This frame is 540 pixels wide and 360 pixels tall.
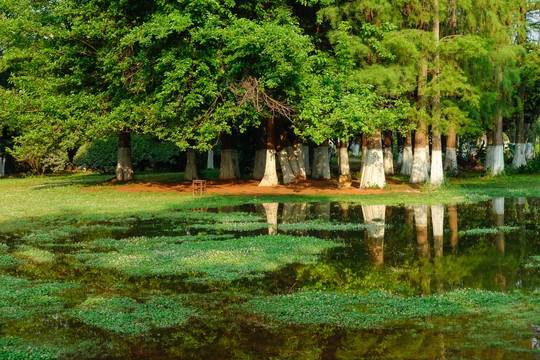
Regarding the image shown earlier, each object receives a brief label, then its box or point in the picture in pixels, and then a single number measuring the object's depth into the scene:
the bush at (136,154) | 60.31
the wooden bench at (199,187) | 37.45
